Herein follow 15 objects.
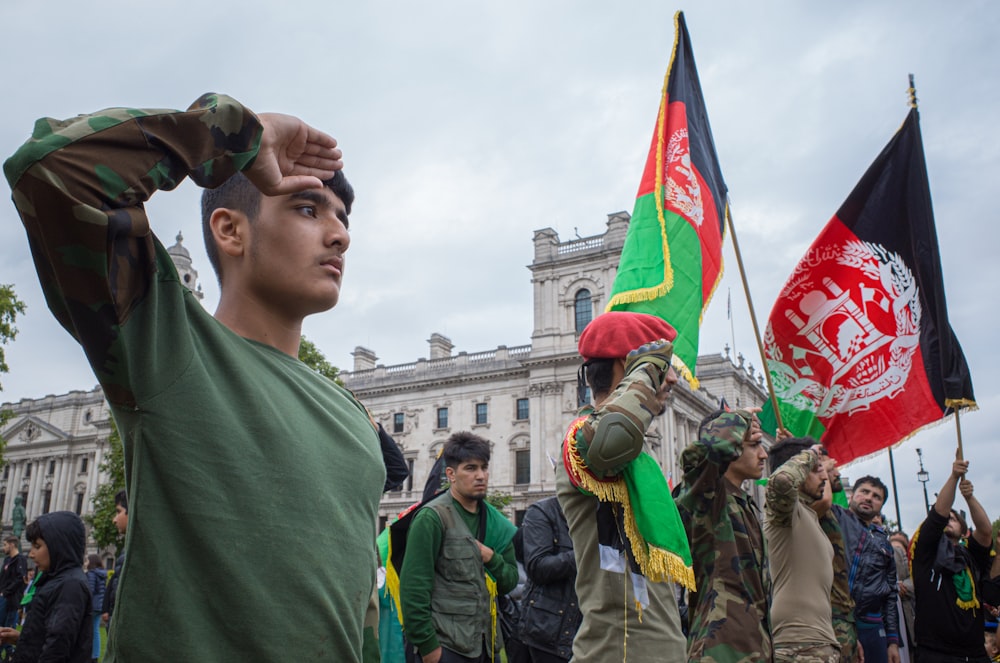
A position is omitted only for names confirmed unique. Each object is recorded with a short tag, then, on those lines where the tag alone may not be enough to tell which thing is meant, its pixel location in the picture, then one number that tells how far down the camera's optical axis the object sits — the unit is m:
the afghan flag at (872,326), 6.67
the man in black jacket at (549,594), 4.91
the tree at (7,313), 19.94
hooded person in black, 5.01
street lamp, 29.09
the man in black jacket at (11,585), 7.67
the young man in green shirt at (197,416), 1.21
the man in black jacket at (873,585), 6.87
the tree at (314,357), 27.58
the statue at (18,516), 30.86
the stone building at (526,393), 42.91
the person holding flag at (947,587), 6.49
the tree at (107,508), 27.25
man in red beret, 2.86
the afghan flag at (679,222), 5.63
